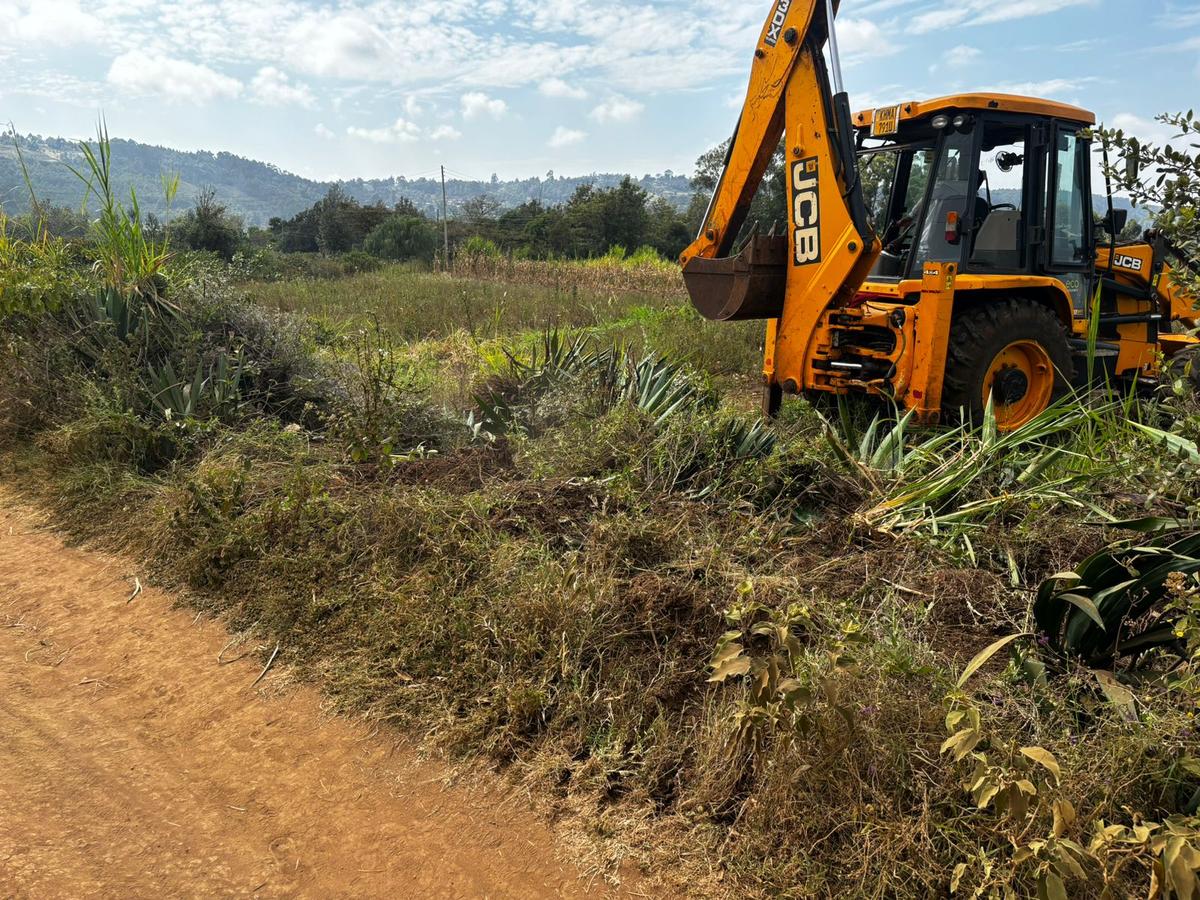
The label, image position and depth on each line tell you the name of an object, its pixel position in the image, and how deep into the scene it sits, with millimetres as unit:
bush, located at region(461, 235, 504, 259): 22406
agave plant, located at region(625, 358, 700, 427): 4879
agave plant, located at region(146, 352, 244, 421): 5453
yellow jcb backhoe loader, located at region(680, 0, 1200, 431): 5141
